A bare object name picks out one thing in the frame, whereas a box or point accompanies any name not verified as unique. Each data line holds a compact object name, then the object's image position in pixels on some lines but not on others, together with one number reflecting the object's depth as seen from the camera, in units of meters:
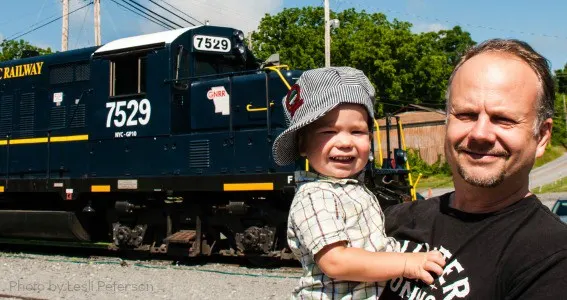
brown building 44.03
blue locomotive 9.91
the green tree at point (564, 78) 59.92
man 1.63
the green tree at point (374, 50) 48.50
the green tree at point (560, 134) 56.25
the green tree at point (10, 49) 44.88
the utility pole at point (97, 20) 24.18
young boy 2.04
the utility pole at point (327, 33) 23.09
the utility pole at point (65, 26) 24.83
